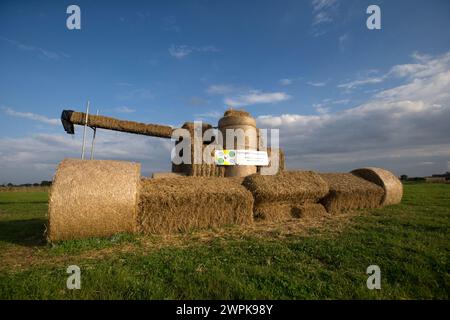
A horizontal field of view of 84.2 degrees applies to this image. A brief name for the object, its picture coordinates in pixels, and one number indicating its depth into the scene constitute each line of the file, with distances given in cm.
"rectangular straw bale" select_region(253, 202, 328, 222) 798
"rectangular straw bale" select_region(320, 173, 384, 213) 922
